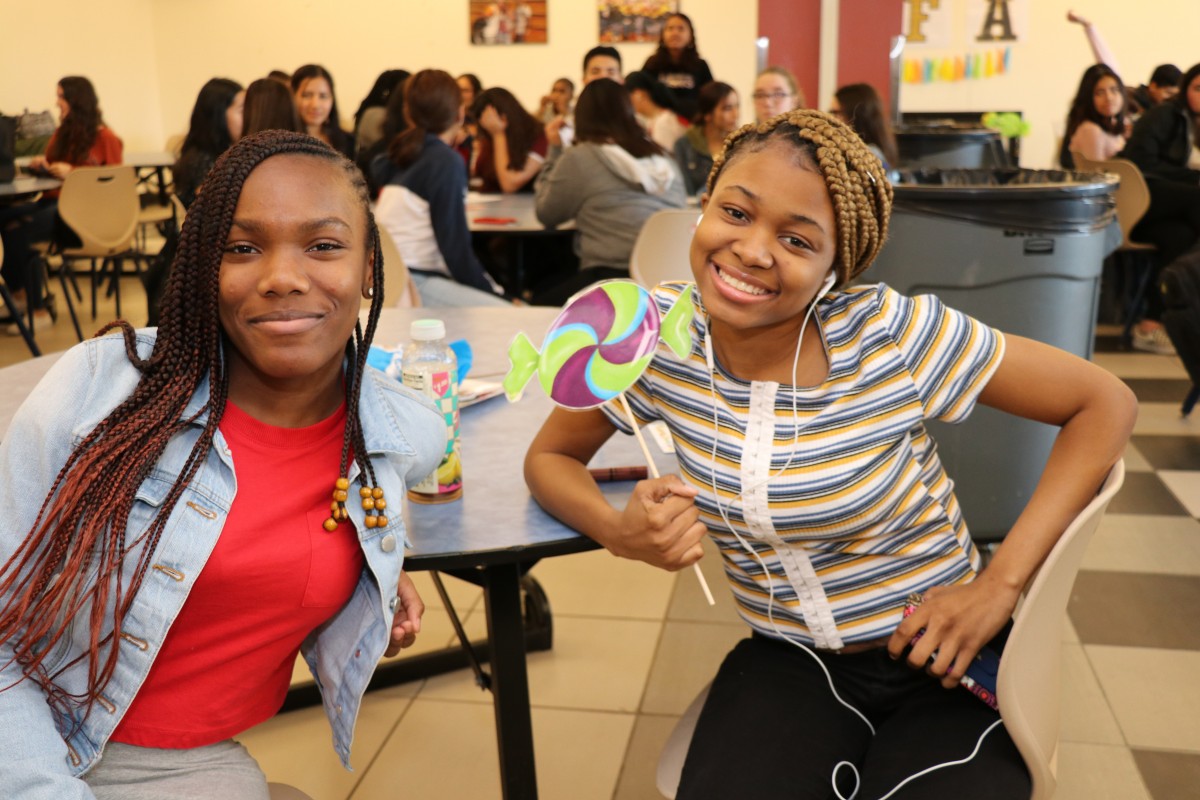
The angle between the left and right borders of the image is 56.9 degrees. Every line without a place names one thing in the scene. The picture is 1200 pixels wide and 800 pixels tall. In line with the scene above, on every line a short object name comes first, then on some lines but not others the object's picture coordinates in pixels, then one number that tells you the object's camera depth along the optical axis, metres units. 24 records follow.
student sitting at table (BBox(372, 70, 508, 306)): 3.71
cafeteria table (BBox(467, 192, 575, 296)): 4.09
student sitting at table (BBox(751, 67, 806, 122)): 4.67
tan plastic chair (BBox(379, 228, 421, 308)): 3.25
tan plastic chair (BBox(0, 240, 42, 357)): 4.68
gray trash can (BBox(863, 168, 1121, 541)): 2.62
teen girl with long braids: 1.08
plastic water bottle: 1.44
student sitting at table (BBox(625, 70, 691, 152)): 6.14
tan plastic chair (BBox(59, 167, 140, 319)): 5.36
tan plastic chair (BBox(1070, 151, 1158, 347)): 5.04
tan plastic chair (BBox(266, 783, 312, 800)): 1.34
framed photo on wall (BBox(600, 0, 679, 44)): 9.74
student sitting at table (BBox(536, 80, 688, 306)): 3.98
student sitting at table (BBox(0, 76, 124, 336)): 5.69
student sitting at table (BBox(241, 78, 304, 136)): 3.69
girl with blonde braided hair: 1.28
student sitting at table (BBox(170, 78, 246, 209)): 3.91
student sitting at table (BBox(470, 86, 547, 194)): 5.42
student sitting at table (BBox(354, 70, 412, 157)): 5.89
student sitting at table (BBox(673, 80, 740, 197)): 5.34
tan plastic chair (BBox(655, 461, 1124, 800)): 1.14
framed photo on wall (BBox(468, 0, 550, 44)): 9.97
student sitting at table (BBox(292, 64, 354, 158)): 5.29
